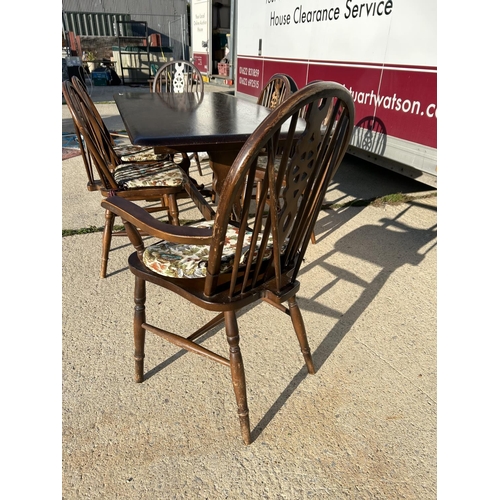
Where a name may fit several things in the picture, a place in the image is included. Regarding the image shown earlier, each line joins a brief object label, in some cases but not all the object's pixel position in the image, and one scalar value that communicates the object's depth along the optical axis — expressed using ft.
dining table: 5.59
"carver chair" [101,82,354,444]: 3.23
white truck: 9.36
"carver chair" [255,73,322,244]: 9.55
